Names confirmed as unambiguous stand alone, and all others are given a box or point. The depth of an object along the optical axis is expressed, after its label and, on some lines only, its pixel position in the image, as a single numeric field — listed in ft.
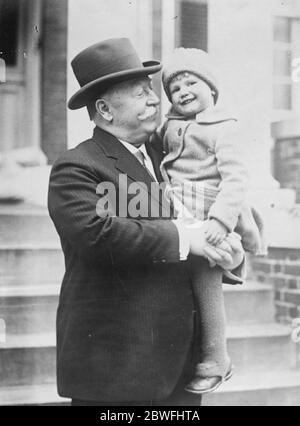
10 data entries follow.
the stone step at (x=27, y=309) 7.12
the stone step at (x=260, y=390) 7.35
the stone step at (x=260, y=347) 7.40
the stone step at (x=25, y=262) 7.11
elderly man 6.24
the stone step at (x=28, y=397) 7.12
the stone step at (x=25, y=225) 7.06
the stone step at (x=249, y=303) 7.32
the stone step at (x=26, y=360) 7.11
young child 6.52
